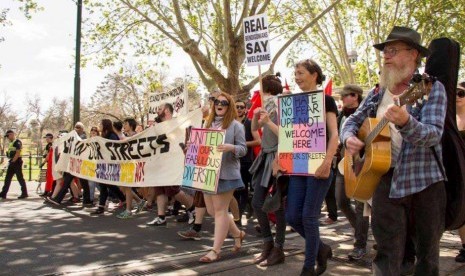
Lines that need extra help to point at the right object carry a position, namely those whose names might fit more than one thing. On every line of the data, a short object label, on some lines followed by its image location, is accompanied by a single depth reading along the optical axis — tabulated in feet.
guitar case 9.25
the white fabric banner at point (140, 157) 25.96
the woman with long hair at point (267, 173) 16.22
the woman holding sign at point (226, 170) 16.93
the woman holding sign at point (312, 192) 13.89
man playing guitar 9.11
